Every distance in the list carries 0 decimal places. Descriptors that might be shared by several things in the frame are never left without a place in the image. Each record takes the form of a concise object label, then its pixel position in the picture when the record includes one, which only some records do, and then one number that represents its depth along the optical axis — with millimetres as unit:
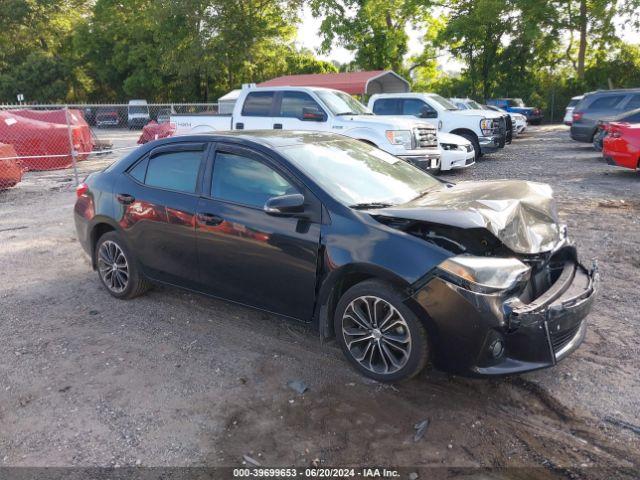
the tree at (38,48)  43281
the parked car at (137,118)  26922
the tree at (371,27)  33562
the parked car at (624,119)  12477
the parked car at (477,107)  17242
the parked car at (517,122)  23031
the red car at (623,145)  10758
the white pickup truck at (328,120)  10516
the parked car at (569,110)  24503
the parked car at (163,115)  19788
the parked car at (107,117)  32125
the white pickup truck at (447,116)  14711
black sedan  3258
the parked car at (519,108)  30675
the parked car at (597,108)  15820
